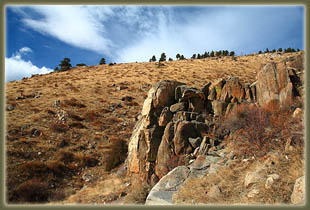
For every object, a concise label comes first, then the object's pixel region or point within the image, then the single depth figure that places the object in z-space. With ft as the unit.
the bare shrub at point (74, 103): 68.02
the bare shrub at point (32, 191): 29.99
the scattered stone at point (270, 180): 17.12
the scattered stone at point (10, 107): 56.77
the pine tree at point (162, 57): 200.34
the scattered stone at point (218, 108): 34.36
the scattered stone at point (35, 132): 47.03
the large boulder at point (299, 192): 14.44
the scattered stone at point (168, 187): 21.30
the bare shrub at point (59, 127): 51.08
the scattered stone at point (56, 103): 65.54
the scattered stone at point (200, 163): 25.27
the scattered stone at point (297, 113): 24.18
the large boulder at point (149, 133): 33.17
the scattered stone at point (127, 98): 79.60
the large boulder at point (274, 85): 28.32
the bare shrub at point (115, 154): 42.17
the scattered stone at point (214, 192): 18.91
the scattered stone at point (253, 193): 17.23
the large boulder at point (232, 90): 35.35
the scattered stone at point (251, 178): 18.75
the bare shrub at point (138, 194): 26.53
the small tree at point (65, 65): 160.28
